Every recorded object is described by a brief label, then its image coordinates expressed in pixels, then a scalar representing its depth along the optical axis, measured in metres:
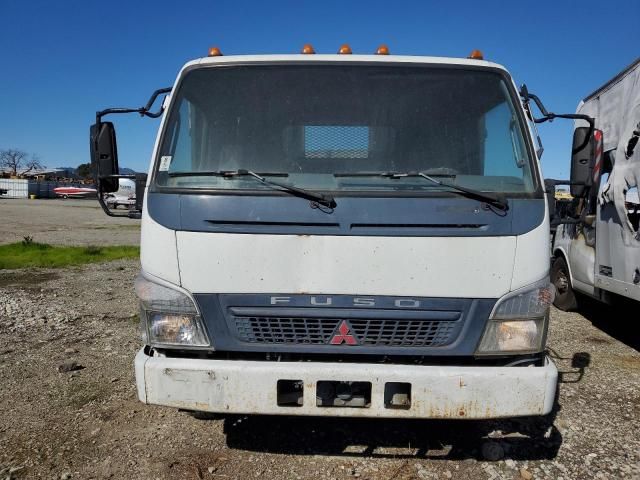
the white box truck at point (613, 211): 5.15
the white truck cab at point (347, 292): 2.66
